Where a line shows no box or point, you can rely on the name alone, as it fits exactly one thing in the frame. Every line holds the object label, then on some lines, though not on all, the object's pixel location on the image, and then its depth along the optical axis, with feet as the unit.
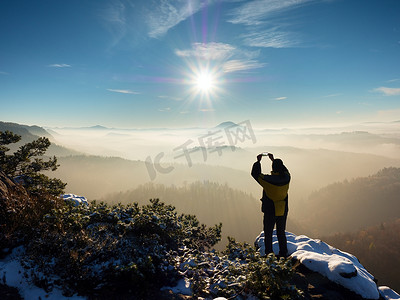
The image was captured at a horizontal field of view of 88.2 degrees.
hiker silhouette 22.94
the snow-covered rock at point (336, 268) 18.38
